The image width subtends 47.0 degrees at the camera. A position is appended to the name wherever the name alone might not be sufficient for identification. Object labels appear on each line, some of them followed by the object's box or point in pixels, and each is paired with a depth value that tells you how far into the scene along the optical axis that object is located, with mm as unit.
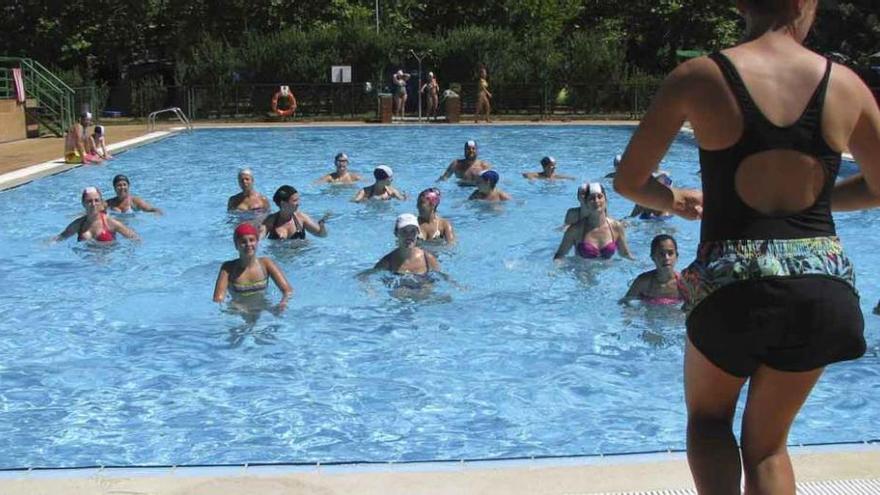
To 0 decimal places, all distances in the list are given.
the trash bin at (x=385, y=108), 29641
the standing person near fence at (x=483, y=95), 30047
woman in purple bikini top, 9547
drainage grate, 3533
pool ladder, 27859
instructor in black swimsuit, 2178
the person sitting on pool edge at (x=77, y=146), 18688
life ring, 31047
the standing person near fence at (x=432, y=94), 30578
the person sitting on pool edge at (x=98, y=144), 19328
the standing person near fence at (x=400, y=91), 30766
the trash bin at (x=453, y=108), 29359
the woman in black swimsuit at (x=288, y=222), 10812
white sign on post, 32531
